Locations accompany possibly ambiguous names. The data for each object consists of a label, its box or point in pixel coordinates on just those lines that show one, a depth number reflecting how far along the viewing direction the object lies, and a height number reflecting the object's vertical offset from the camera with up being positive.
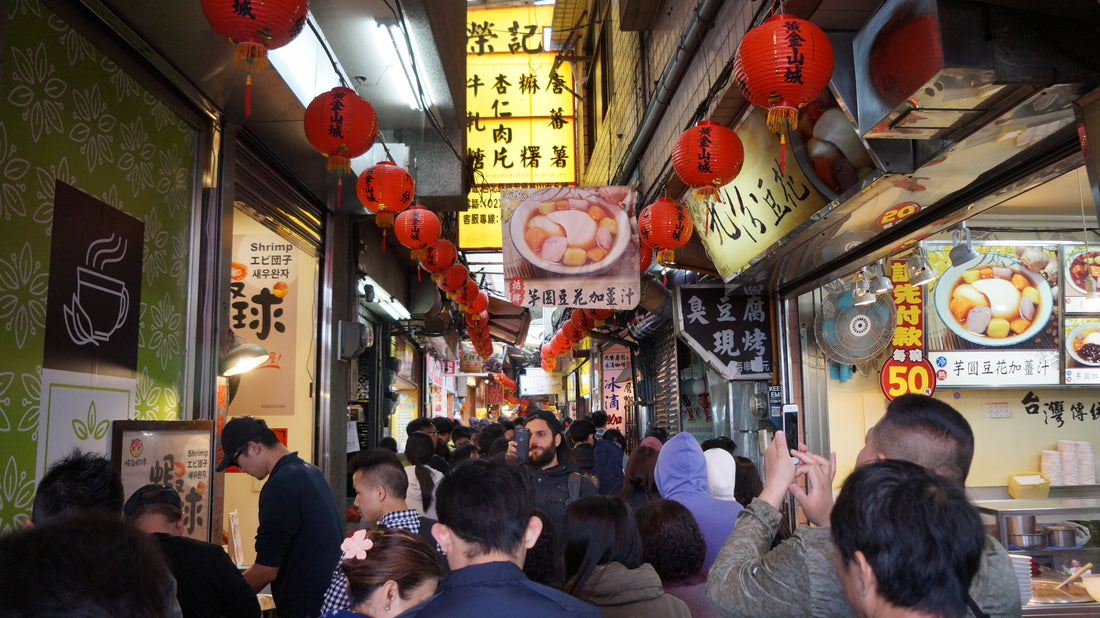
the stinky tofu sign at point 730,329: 8.34 +0.63
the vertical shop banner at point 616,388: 16.56 -0.02
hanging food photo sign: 7.63 +1.42
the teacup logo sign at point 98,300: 3.94 +0.50
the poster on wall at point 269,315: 8.24 +0.84
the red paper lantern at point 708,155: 5.20 +1.58
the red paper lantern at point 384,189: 6.20 +1.63
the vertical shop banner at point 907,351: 7.48 +0.33
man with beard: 5.80 -0.68
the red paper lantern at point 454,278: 9.44 +1.38
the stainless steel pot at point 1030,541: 5.94 -1.23
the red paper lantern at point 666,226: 6.93 +1.47
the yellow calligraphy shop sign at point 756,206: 6.09 +1.59
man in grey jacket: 2.11 -0.45
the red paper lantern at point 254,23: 3.37 +1.65
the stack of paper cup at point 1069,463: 7.59 -0.79
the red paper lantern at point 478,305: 11.22 +1.25
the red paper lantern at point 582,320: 12.70 +1.13
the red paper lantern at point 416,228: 7.27 +1.54
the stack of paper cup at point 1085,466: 7.53 -0.82
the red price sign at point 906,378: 7.61 +0.07
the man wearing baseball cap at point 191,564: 3.31 -0.76
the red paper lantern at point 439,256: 8.38 +1.47
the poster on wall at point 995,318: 7.16 +0.64
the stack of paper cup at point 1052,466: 7.67 -0.83
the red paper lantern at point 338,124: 4.61 +1.61
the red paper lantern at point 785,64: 3.88 +1.64
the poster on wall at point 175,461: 4.18 -0.41
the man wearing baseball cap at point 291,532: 4.20 -0.79
